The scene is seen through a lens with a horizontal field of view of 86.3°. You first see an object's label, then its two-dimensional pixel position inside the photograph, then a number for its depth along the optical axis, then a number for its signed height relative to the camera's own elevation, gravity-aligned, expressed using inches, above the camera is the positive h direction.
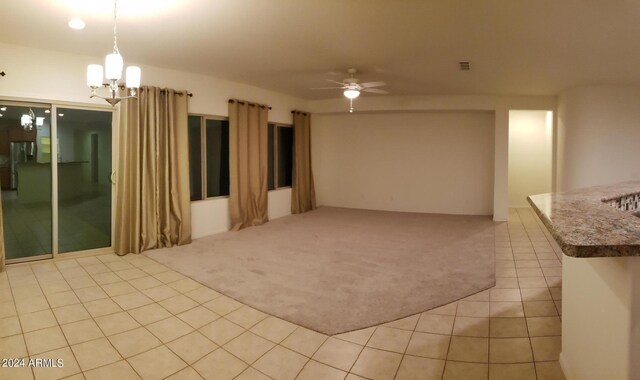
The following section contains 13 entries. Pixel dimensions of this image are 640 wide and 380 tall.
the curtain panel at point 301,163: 281.0 +12.6
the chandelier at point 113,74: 93.9 +30.2
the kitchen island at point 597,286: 43.0 -17.8
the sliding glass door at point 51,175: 154.9 +1.8
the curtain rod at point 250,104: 219.1 +50.9
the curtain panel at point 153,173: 170.6 +2.9
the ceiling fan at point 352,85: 176.7 +49.3
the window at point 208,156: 211.5 +14.2
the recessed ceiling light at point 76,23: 115.5 +53.8
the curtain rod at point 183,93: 188.7 +48.0
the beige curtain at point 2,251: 143.0 -30.1
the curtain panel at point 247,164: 222.7 +10.1
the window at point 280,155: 272.4 +18.8
